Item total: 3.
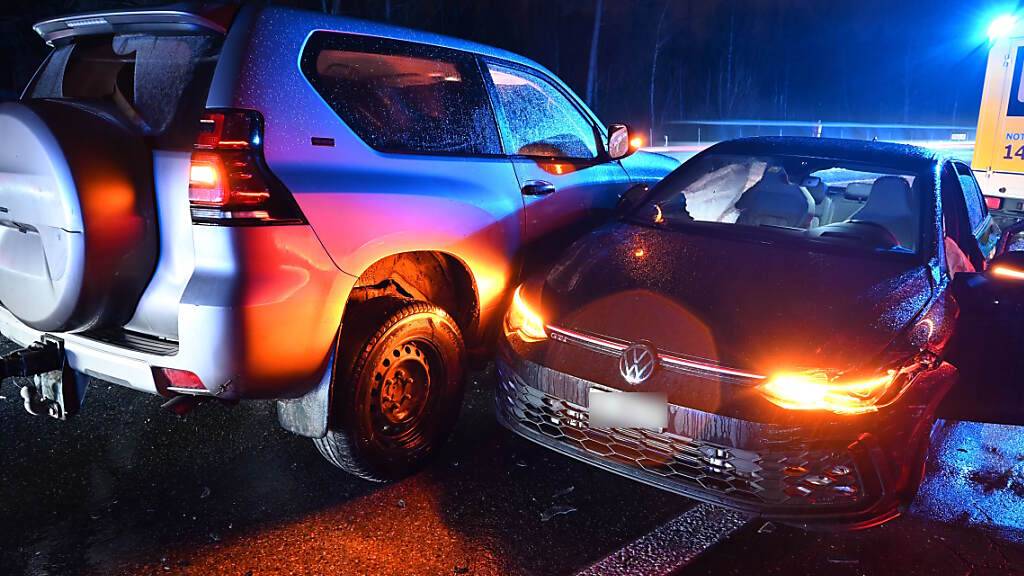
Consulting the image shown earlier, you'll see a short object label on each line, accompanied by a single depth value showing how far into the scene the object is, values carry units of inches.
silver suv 104.3
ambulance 332.2
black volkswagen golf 106.3
